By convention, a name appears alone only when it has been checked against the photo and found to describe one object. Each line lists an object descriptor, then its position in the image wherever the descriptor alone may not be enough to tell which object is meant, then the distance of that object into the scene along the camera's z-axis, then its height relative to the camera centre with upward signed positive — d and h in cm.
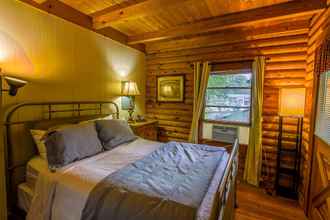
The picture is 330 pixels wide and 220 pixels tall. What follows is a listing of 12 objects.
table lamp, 326 +22
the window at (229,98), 319 +8
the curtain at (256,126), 290 -39
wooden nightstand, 317 -54
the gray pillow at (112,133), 222 -43
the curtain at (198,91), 337 +21
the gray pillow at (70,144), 169 -46
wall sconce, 169 +14
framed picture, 372 +28
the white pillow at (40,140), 187 -44
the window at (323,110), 176 -7
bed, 113 -63
